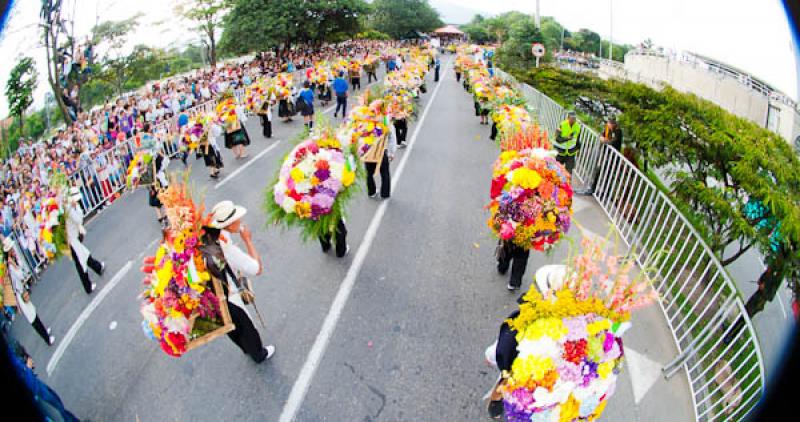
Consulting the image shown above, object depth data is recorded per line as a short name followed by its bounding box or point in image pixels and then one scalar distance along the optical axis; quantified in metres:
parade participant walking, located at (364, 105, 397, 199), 7.99
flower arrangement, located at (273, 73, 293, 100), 14.96
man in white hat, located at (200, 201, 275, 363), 3.57
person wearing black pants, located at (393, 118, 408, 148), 11.47
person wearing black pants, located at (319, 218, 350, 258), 5.95
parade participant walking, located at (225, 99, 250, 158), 10.71
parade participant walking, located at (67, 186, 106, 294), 5.26
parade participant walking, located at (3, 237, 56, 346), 4.11
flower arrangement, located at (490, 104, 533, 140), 9.41
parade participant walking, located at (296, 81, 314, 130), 13.77
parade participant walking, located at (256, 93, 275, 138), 13.45
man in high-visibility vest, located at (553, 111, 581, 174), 8.13
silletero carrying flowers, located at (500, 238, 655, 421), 2.49
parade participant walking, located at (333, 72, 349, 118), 15.11
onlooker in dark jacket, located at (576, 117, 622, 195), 7.84
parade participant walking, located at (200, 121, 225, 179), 9.66
